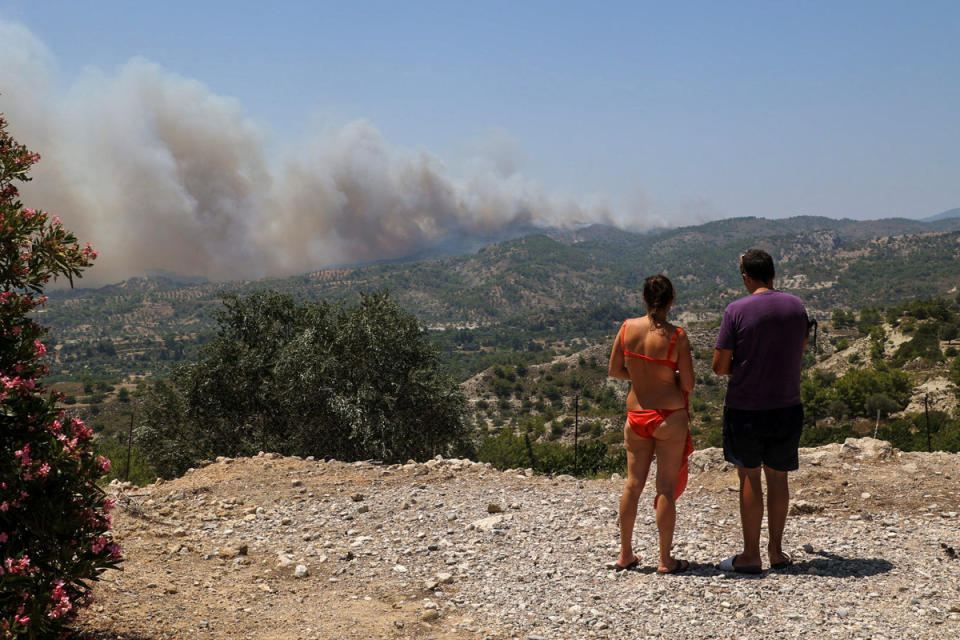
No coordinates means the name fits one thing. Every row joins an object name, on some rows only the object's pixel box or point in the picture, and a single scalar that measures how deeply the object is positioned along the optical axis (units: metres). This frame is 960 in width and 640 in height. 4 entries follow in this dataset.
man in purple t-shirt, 5.88
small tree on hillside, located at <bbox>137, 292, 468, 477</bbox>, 27.36
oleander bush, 4.11
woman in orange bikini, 6.04
